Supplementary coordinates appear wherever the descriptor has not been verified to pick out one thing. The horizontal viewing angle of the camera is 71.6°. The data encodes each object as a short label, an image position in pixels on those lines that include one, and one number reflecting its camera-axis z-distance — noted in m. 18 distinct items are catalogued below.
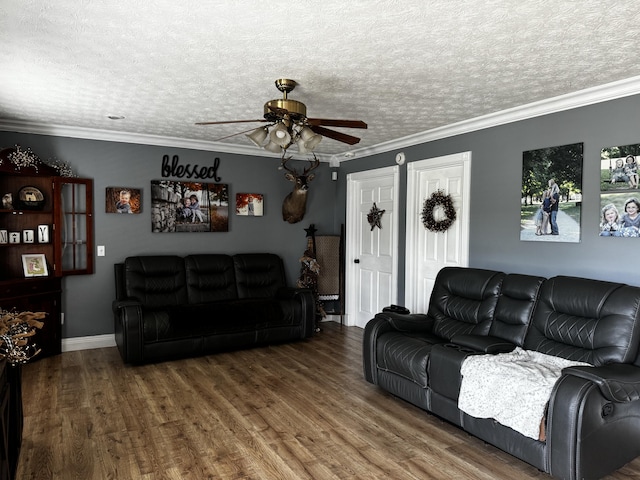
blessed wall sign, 5.55
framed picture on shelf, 4.71
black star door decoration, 5.87
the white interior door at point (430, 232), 4.65
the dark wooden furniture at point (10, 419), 1.97
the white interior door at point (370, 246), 5.68
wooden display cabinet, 4.60
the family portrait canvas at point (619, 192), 3.25
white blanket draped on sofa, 2.55
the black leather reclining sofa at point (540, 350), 2.44
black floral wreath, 4.73
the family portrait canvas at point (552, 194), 3.63
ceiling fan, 3.08
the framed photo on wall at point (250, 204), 6.05
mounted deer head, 5.85
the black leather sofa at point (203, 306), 4.54
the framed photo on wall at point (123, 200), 5.23
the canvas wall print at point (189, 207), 5.53
